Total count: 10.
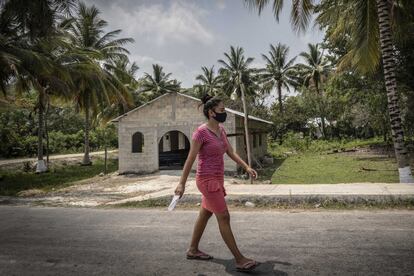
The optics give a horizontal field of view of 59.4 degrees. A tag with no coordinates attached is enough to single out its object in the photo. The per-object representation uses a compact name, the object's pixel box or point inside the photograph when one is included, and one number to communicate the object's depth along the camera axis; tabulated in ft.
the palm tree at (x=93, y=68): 70.03
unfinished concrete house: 60.13
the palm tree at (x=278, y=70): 148.25
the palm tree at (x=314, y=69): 147.95
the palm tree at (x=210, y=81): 156.53
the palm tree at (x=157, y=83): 134.62
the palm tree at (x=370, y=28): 33.01
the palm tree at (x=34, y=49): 28.48
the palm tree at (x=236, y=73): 147.43
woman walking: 12.56
